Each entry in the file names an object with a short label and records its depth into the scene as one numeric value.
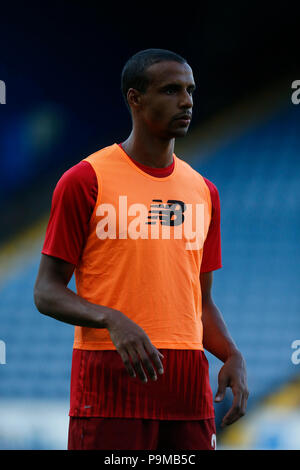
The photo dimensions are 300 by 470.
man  4.17
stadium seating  9.83
